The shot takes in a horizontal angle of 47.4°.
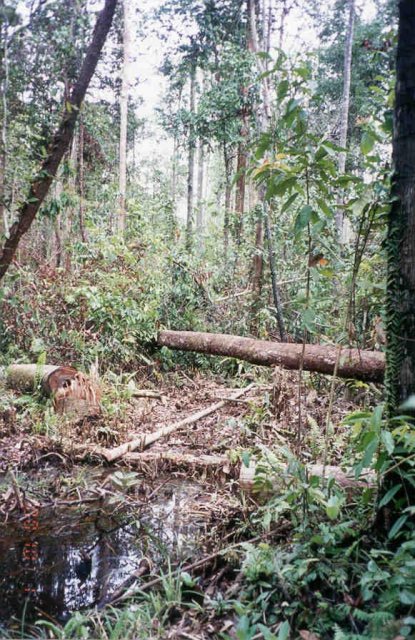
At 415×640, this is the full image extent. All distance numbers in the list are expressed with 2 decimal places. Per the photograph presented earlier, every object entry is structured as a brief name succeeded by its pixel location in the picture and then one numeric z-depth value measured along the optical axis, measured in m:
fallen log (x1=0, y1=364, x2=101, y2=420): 5.69
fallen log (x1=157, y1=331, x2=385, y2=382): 4.89
